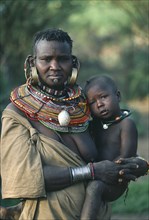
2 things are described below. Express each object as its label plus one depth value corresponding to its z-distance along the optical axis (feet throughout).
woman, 11.03
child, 12.34
